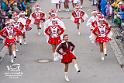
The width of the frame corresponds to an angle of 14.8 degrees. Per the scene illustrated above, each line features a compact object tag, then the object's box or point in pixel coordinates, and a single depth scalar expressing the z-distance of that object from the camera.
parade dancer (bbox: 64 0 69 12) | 37.31
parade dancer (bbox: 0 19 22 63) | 20.28
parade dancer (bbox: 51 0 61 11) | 36.79
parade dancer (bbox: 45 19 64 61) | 20.53
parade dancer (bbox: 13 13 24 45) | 22.02
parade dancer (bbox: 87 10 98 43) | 21.62
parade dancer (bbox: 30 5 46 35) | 26.05
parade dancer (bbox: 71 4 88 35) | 26.42
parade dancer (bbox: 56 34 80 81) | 17.47
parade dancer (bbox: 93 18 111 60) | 20.52
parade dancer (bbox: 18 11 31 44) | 23.82
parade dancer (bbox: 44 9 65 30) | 21.38
